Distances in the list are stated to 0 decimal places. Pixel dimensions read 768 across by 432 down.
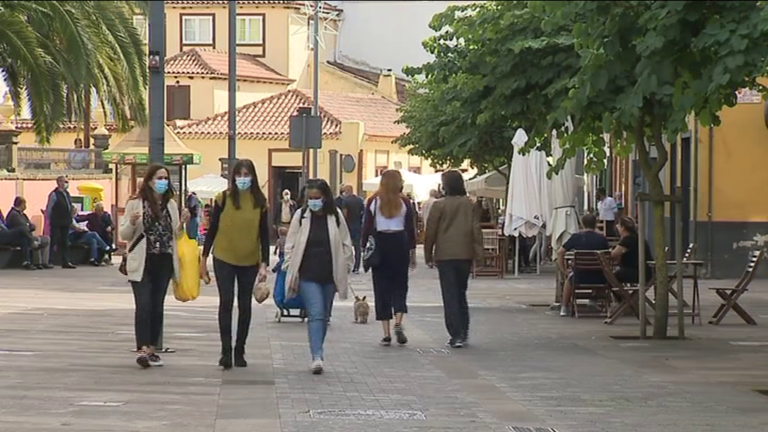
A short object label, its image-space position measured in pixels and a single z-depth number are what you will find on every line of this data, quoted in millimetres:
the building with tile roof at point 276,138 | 58750
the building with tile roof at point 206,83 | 59219
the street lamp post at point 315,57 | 39978
